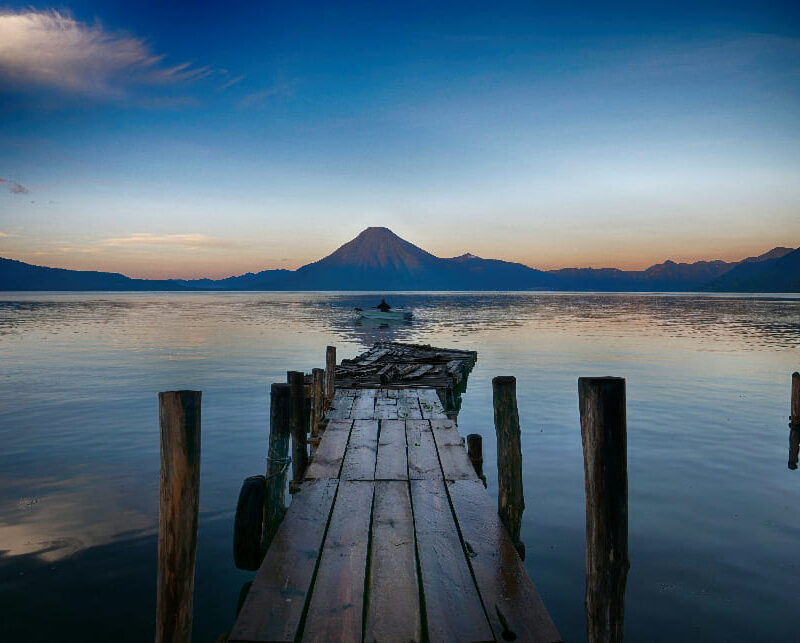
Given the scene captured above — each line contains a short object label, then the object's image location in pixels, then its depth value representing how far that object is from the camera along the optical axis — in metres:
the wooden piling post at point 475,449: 9.26
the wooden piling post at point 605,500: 3.64
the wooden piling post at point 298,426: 10.11
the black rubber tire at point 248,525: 5.25
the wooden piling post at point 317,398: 13.19
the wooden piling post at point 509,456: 5.94
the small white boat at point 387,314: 64.56
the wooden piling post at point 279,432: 6.91
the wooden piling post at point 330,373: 14.77
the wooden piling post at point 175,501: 3.97
